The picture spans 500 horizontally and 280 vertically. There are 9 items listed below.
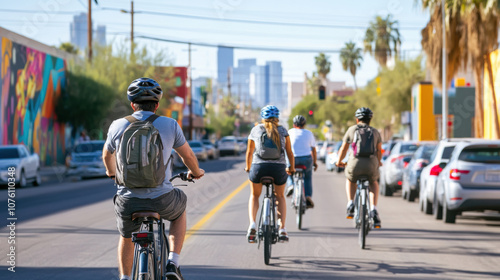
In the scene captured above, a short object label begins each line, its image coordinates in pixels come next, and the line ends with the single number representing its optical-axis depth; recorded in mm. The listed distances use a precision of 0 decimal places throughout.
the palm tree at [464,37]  29938
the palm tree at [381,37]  70562
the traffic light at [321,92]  43250
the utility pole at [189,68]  70188
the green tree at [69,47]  74188
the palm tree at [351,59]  85125
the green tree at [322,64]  108412
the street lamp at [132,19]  47612
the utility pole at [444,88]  31081
